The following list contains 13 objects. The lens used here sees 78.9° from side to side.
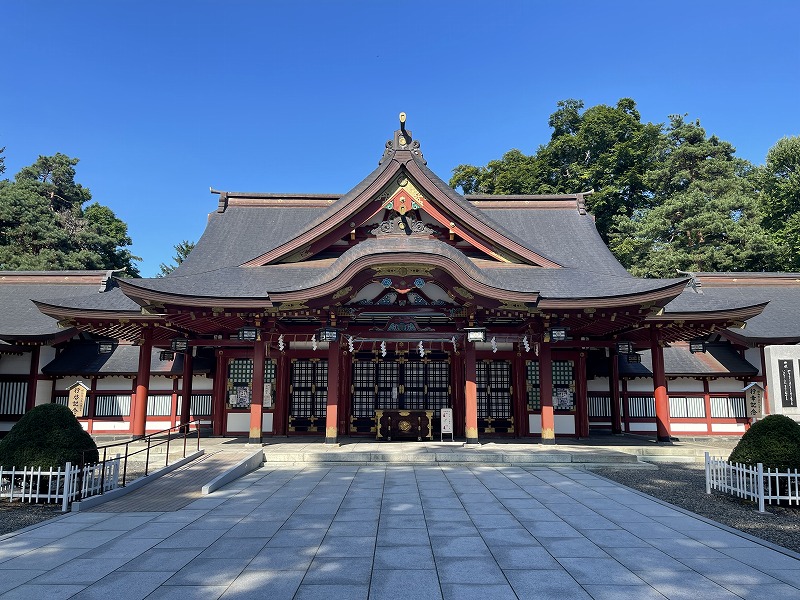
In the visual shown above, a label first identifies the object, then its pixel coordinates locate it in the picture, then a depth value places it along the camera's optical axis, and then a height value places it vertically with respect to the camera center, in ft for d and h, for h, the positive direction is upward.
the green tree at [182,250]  174.57 +42.09
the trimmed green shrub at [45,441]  29.94 -4.61
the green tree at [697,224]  109.60 +35.21
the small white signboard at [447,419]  51.93 -5.27
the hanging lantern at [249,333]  48.52 +3.52
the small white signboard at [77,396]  64.49 -3.76
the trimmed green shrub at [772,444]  29.73 -4.51
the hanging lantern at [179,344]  53.06 +2.61
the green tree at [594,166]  160.15 +71.31
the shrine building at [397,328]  47.39 +4.61
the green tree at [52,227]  132.46 +40.19
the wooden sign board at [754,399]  64.64 -3.67
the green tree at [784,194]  116.06 +44.65
